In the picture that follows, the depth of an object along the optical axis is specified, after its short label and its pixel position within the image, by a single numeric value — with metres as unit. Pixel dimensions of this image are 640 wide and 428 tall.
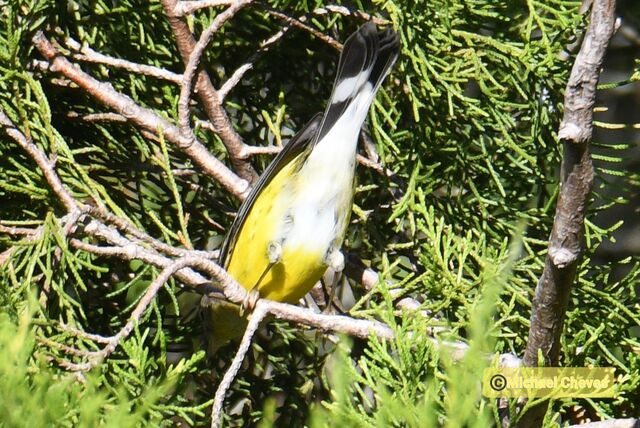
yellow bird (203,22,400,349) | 4.79
